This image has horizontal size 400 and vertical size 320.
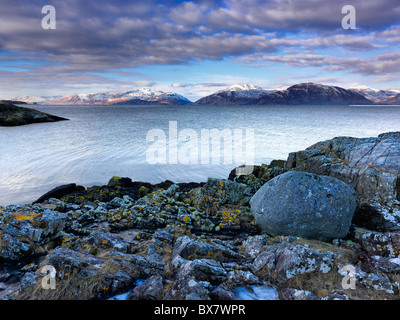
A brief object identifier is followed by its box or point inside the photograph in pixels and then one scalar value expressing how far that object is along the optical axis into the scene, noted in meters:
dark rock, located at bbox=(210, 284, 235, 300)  5.21
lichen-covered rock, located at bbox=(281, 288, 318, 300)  5.22
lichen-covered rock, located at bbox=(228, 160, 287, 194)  14.53
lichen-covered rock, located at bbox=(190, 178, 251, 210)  12.29
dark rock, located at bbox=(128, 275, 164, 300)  5.21
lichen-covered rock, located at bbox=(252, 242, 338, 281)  6.12
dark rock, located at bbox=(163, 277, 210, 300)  5.04
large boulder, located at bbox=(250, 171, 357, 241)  8.45
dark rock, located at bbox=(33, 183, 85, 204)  16.08
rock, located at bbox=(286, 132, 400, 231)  9.56
